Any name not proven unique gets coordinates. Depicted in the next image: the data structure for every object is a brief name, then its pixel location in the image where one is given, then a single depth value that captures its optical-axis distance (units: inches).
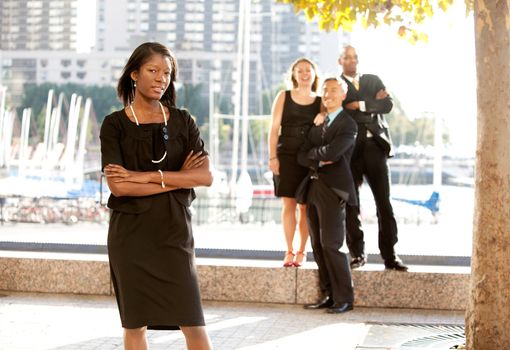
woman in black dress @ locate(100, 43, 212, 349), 240.6
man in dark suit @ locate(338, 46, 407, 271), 443.1
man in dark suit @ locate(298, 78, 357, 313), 422.5
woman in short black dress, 447.4
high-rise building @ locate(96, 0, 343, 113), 2566.9
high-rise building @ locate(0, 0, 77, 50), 2610.5
